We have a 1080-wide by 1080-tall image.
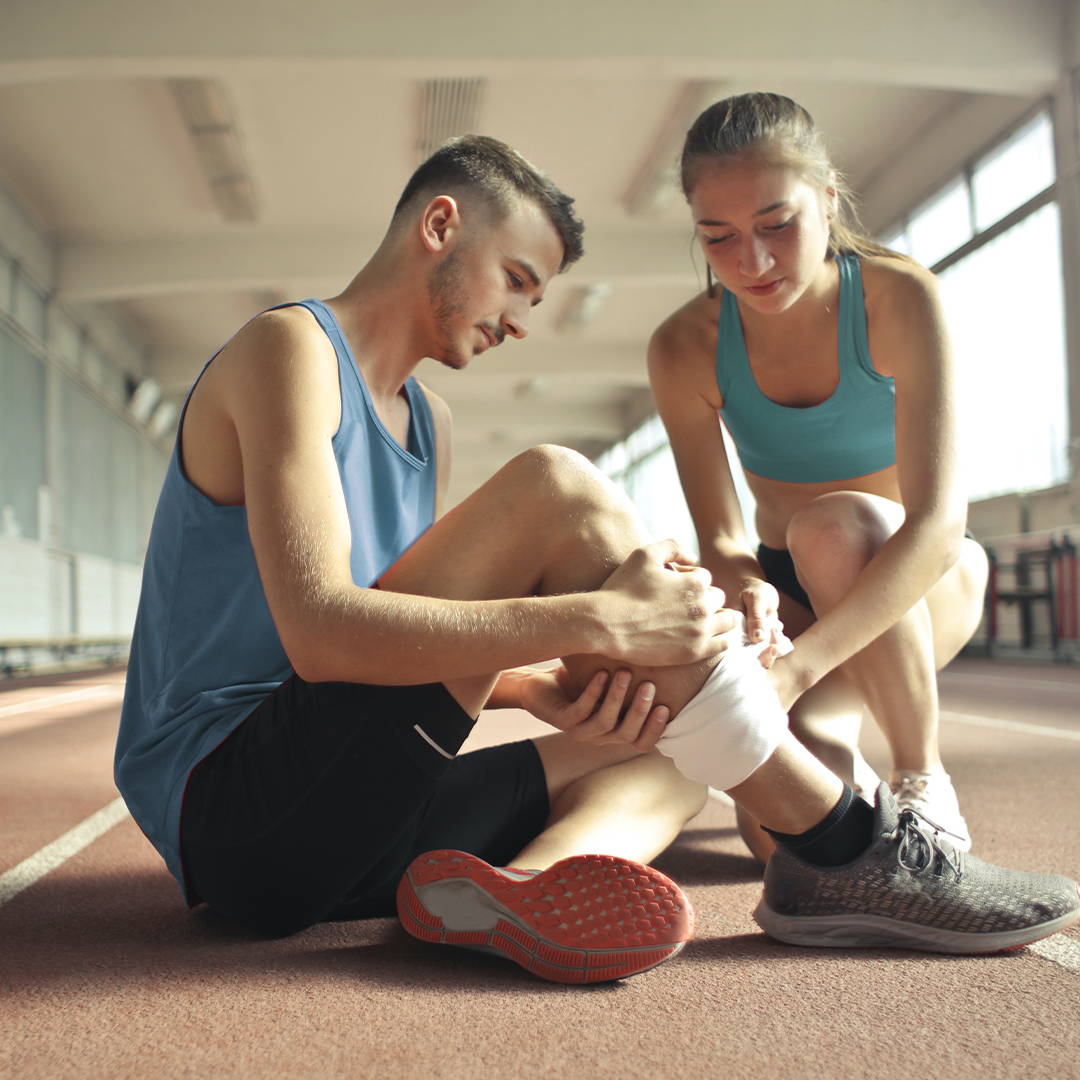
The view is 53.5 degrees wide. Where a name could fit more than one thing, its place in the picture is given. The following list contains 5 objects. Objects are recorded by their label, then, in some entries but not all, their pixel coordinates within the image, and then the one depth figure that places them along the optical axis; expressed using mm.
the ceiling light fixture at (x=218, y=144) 8242
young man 1217
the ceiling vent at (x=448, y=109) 8375
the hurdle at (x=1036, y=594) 8211
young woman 1656
